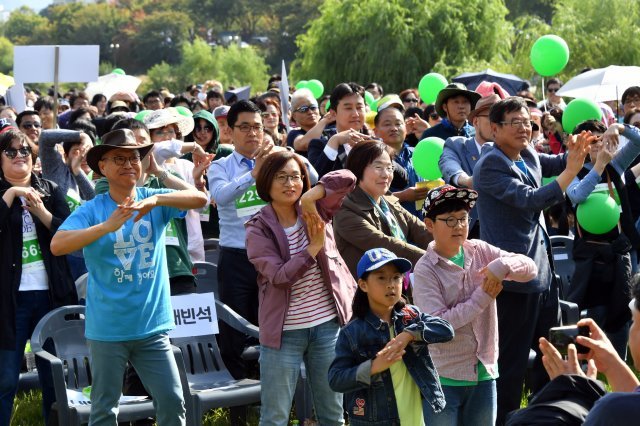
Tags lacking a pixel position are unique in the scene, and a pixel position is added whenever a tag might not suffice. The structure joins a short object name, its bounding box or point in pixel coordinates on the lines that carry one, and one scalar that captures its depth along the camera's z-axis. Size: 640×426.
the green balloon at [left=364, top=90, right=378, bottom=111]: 21.78
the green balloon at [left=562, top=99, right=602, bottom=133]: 14.63
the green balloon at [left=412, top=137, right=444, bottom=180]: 12.78
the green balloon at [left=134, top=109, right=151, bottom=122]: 14.33
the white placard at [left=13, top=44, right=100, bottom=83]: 18.26
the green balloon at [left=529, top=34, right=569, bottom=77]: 20.29
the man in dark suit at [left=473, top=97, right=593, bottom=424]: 10.02
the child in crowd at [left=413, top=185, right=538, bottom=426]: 8.70
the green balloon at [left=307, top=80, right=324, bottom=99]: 28.25
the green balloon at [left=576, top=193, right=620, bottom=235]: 12.83
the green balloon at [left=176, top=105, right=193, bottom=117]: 16.17
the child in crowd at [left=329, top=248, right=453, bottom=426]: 7.91
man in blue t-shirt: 9.25
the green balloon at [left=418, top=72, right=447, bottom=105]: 21.53
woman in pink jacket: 9.33
